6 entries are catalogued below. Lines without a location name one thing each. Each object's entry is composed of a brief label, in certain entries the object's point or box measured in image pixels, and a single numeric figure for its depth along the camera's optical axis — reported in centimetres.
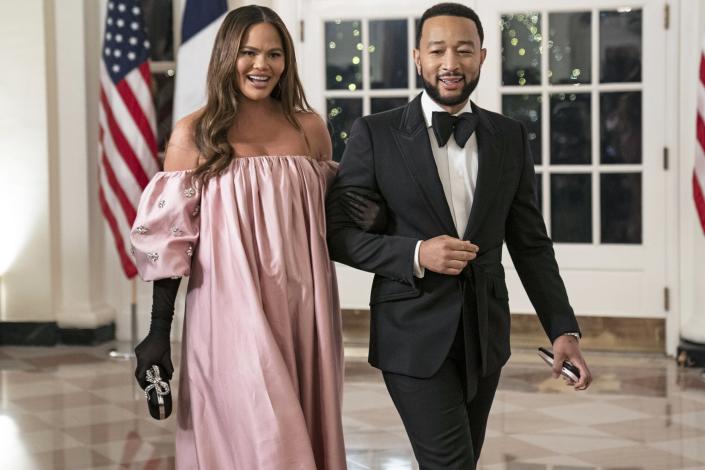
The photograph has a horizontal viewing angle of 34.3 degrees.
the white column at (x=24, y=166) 688
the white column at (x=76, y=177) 693
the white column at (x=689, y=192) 607
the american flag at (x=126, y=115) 650
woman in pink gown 256
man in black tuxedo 233
